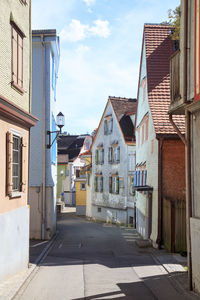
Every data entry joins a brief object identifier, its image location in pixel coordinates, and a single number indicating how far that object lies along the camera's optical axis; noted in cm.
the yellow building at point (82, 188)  4510
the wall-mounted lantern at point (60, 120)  2083
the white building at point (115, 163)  3259
